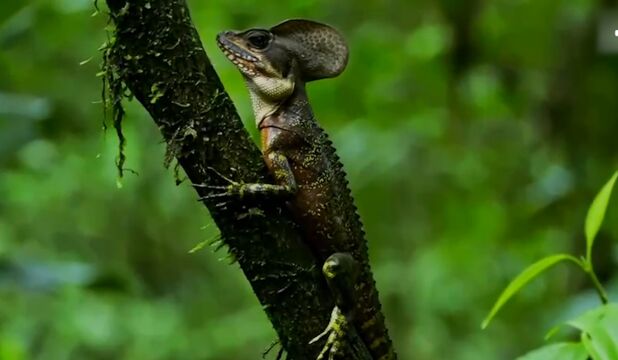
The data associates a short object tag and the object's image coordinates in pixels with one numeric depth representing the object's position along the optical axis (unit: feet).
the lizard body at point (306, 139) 18.57
